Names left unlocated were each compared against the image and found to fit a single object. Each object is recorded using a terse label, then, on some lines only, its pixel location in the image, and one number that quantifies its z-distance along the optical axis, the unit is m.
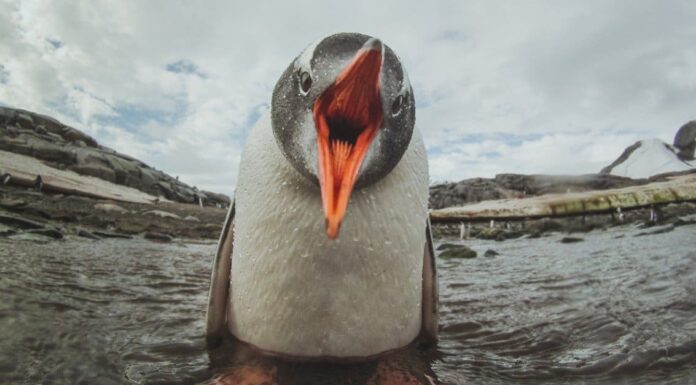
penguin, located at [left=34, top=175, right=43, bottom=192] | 16.22
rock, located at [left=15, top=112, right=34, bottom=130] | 33.83
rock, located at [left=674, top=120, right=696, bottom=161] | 50.44
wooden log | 16.23
